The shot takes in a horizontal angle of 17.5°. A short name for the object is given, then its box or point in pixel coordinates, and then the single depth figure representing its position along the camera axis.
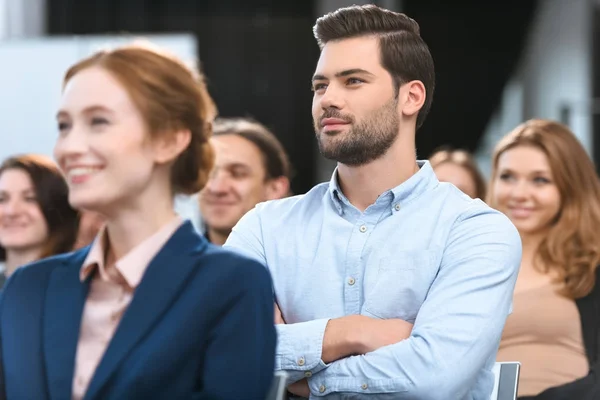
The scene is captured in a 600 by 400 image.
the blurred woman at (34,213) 7.66
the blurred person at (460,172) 9.16
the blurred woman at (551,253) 6.61
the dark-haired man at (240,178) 7.52
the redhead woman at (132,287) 3.09
